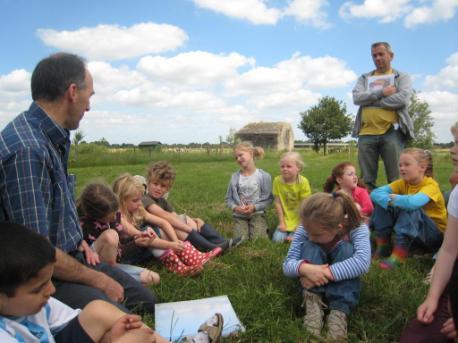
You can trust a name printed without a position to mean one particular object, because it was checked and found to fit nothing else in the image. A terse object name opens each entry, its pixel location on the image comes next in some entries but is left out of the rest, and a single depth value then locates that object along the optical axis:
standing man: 5.27
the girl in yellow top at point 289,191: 5.04
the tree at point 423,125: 30.22
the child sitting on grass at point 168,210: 4.29
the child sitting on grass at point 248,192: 5.16
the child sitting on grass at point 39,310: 1.67
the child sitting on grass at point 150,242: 3.73
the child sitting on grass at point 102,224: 3.10
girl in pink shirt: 4.57
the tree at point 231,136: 47.03
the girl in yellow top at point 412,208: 3.81
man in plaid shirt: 2.10
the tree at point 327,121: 47.66
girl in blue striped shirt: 2.62
